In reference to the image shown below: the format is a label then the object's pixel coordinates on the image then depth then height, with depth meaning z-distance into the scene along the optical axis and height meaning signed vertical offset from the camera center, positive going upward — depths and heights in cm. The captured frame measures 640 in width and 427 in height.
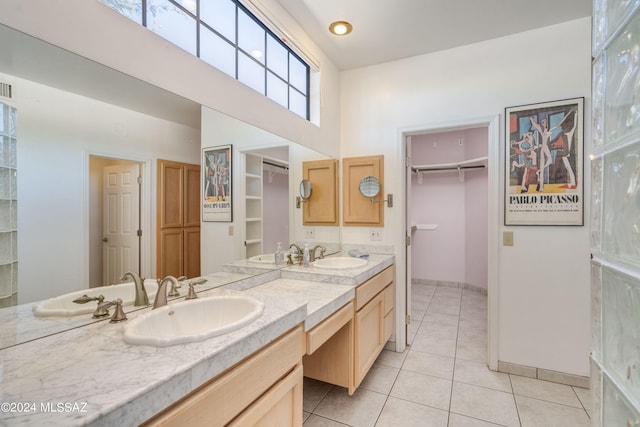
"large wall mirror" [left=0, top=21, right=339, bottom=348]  90 +21
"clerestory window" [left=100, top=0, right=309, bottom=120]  131 +101
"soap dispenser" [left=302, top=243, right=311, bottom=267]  222 -35
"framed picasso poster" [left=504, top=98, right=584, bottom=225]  209 +37
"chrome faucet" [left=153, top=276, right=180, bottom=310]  121 -35
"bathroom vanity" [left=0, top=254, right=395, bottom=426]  60 -41
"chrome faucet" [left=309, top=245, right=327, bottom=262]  246 -36
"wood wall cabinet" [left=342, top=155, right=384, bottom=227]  273 +17
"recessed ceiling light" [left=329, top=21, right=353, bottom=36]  215 +142
